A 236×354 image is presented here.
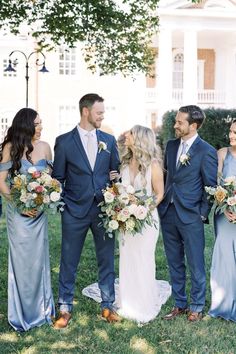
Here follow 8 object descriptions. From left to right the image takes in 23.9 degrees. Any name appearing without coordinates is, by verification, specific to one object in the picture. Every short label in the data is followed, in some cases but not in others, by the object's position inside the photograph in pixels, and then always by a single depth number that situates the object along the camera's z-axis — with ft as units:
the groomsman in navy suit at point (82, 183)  19.48
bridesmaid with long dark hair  18.80
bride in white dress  19.52
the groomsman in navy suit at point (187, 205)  19.71
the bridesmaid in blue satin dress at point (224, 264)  20.21
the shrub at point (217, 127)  76.54
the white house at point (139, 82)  97.91
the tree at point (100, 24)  34.45
